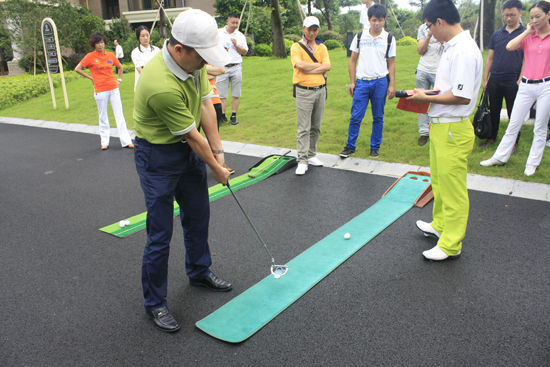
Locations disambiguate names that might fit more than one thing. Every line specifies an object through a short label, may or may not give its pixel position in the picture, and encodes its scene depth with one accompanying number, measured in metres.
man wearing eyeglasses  3.28
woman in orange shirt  7.81
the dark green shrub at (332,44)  23.75
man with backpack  6.19
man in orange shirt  5.91
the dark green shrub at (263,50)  22.34
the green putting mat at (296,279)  2.94
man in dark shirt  5.86
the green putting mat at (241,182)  4.62
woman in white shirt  7.98
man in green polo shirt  2.51
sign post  12.15
